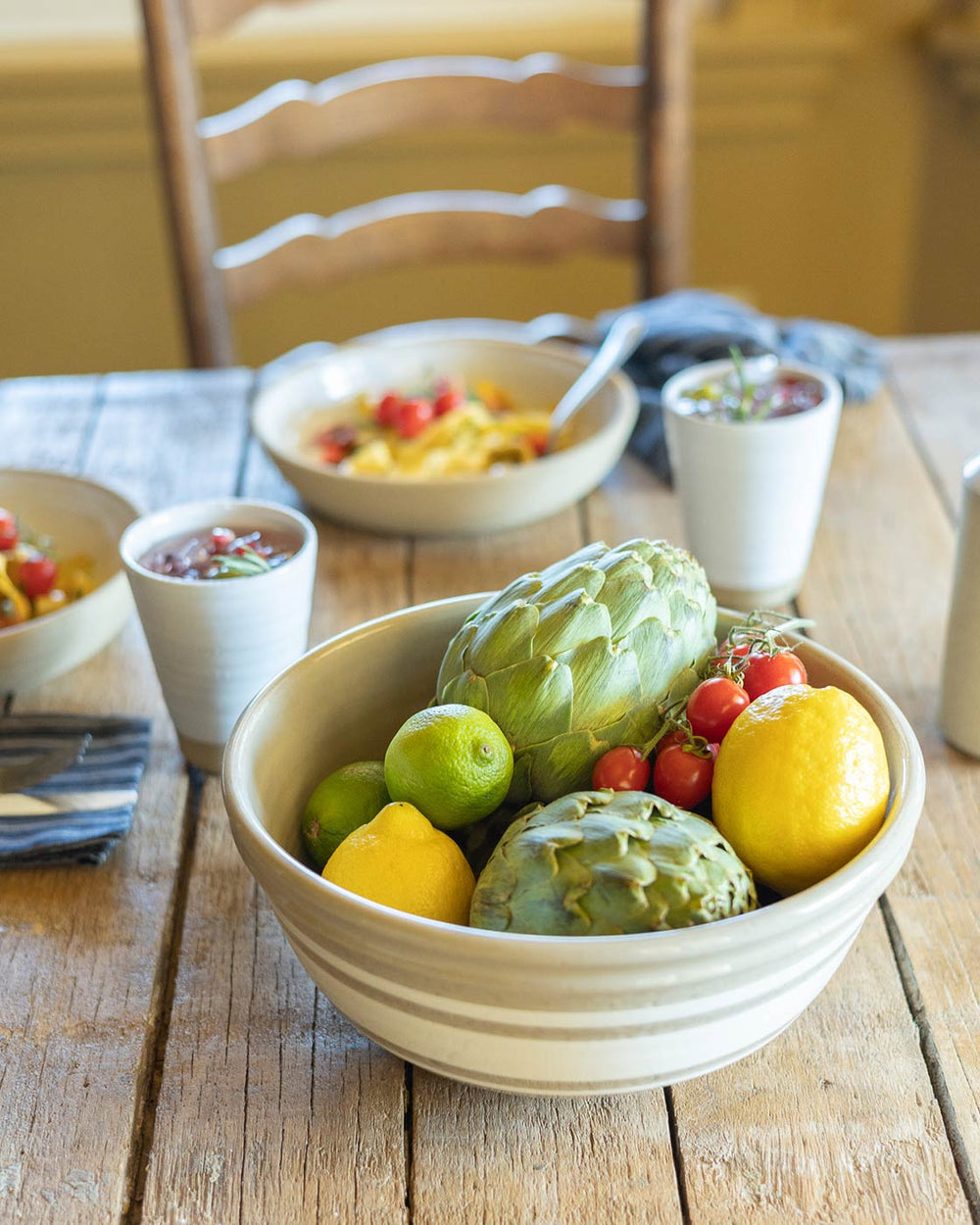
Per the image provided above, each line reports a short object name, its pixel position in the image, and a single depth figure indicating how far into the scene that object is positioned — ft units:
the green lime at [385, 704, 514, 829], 1.88
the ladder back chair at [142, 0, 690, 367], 4.82
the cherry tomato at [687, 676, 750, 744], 2.00
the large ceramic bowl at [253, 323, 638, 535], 3.42
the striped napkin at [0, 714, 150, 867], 2.38
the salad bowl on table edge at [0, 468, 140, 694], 2.87
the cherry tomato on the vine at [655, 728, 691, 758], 2.01
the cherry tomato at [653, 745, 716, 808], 1.95
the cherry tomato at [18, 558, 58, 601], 3.12
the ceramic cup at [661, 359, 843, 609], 2.99
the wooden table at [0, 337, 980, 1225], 1.74
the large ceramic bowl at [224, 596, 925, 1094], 1.55
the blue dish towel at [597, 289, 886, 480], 3.99
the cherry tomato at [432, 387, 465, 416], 3.92
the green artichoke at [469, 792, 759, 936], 1.63
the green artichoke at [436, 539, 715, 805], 1.99
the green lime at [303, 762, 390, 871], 2.06
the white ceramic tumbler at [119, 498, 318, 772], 2.49
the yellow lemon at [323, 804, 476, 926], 1.79
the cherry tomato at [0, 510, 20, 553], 3.24
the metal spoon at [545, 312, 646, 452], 3.80
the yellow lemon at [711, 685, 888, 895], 1.79
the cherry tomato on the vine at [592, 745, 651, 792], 1.94
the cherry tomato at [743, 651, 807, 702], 2.09
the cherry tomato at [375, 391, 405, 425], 3.89
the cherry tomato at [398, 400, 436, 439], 3.83
